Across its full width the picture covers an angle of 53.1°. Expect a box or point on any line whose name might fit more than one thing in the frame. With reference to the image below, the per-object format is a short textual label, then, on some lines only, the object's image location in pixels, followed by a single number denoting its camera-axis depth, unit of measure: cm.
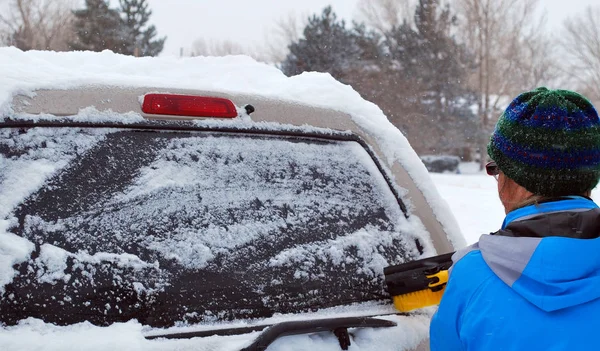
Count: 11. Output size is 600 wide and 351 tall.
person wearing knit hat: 132
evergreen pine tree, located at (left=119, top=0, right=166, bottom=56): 3225
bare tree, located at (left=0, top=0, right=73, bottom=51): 2009
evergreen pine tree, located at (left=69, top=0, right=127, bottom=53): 2808
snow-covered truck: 157
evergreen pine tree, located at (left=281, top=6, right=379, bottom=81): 3453
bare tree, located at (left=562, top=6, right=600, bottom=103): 4766
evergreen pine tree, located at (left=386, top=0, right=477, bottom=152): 3941
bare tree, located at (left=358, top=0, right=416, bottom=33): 4359
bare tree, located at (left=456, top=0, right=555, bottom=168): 4225
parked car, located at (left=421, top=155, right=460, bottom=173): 3635
